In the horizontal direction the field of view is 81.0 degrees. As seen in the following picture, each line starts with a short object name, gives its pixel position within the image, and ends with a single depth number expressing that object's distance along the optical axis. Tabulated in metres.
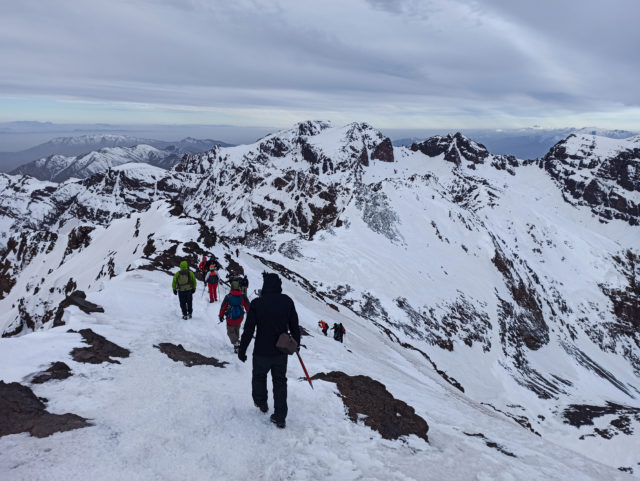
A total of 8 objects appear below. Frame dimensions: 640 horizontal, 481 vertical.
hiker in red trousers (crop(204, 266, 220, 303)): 18.33
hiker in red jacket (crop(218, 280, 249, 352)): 11.77
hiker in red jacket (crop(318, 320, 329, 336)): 25.57
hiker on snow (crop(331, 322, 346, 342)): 24.66
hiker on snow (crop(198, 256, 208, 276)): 22.08
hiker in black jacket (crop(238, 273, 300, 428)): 7.56
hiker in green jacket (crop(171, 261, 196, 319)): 14.98
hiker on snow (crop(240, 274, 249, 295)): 11.97
